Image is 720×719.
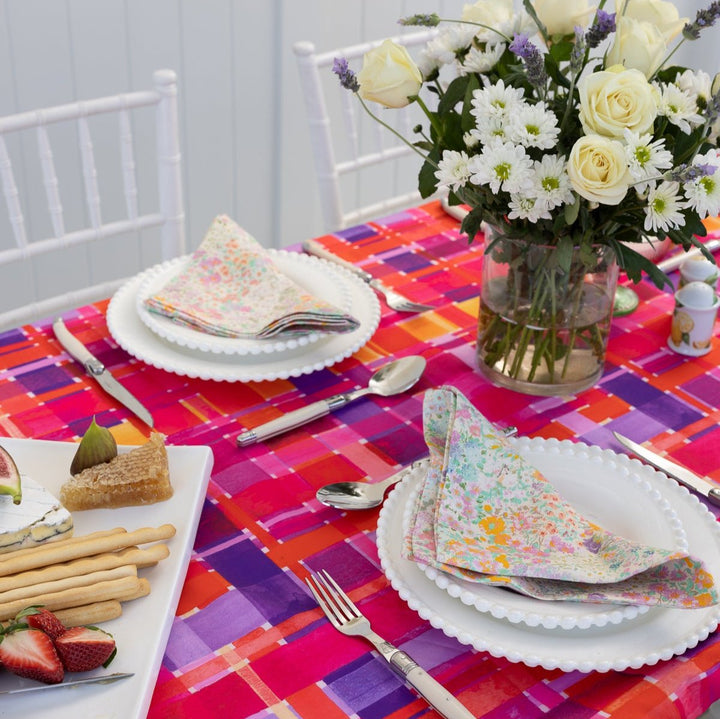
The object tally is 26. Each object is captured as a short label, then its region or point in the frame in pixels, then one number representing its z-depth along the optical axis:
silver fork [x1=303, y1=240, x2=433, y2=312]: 1.45
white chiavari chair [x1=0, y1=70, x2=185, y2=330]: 1.74
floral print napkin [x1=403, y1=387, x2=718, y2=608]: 0.87
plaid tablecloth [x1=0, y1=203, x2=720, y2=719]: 0.85
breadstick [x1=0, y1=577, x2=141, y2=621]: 0.83
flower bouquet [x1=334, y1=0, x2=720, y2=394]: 0.98
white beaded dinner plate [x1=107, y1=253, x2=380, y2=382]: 1.24
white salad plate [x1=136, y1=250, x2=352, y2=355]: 1.26
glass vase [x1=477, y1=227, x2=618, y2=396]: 1.17
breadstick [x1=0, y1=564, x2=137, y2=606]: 0.84
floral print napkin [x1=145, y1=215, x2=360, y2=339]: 1.27
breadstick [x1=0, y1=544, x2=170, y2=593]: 0.86
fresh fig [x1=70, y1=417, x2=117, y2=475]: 1.04
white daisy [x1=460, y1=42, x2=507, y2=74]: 1.11
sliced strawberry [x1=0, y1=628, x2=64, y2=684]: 0.77
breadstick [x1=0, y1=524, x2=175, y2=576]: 0.88
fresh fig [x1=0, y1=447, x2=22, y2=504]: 0.95
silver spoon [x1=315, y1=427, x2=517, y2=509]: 1.06
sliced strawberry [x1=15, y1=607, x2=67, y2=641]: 0.79
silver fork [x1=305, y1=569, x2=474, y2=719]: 0.82
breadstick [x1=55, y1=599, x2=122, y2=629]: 0.85
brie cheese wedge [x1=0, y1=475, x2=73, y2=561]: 0.92
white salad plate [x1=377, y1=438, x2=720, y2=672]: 0.85
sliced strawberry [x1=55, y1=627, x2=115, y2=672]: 0.79
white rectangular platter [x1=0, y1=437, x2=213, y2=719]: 0.79
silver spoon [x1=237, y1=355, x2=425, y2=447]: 1.17
